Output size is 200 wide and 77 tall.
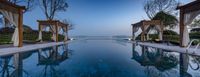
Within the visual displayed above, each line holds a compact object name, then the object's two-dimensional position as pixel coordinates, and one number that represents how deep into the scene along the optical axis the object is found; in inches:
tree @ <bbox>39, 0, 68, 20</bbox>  390.4
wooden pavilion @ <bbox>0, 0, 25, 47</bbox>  162.1
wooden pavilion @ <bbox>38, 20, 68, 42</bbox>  309.3
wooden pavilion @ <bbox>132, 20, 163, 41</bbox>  295.2
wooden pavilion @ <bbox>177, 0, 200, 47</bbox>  162.1
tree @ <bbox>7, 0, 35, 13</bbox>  327.7
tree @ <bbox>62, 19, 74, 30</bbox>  569.0
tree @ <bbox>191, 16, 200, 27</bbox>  384.3
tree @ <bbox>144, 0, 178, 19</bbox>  399.6
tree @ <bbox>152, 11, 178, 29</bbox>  396.5
